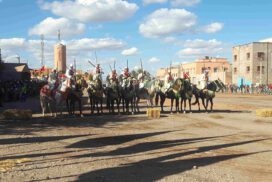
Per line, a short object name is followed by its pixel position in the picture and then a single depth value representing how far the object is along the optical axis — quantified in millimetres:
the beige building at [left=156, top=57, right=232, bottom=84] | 113688
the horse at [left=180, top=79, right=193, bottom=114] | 26719
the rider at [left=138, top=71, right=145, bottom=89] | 26962
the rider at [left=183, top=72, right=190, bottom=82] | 27398
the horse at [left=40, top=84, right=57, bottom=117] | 23719
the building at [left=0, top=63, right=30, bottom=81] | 59512
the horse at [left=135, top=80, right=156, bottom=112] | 26661
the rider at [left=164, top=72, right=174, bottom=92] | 27050
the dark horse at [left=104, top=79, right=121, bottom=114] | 25505
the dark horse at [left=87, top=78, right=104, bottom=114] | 24562
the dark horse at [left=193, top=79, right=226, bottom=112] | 27516
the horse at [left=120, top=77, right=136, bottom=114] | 25925
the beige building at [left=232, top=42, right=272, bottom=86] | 81188
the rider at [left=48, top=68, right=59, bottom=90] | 23859
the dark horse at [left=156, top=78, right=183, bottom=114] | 26653
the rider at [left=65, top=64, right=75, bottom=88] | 23545
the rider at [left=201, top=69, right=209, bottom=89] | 27438
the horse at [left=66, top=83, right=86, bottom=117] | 23859
